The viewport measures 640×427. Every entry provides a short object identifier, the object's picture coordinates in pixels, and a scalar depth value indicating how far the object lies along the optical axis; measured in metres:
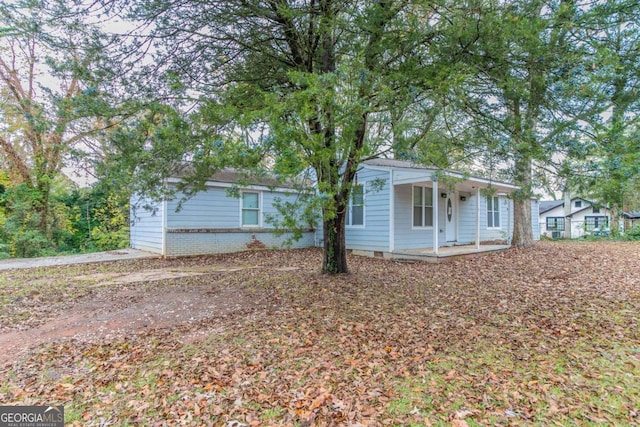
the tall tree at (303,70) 3.88
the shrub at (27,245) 12.52
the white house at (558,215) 32.70
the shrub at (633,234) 15.65
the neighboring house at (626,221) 18.69
